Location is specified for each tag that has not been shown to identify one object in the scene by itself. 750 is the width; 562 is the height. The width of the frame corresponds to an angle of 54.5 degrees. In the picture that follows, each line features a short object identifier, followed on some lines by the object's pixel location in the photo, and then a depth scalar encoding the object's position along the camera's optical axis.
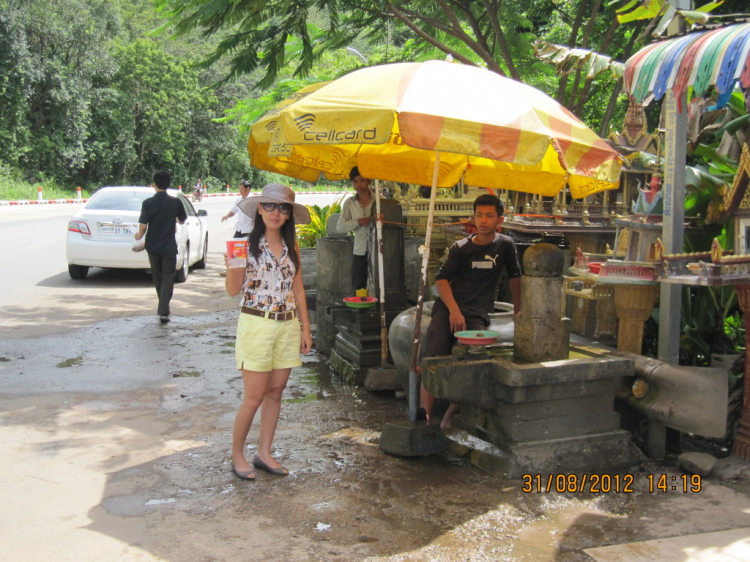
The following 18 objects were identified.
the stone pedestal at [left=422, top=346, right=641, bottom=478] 4.63
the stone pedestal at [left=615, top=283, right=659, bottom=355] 5.21
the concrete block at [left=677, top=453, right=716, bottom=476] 4.66
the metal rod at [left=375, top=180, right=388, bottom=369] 6.68
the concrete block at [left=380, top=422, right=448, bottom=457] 4.90
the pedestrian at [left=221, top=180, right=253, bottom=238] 10.44
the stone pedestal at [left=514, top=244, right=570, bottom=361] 4.90
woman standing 4.49
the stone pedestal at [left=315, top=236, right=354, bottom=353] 8.24
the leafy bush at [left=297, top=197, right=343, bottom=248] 12.30
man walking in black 9.16
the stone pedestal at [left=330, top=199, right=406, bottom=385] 6.98
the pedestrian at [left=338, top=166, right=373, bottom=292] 7.78
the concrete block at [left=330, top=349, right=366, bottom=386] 6.89
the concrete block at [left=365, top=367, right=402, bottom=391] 6.59
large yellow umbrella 4.13
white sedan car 11.98
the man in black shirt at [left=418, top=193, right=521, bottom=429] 5.32
